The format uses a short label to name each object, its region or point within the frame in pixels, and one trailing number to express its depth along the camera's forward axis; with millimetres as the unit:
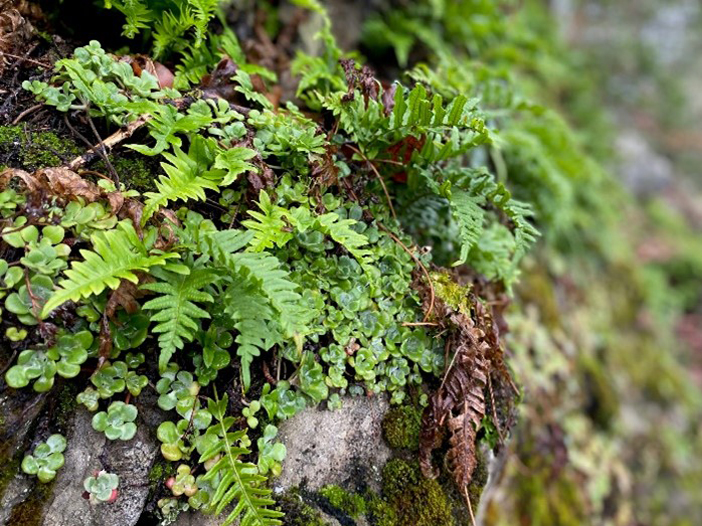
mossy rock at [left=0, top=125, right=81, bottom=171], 352
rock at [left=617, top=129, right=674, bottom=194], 1715
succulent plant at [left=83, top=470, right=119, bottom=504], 316
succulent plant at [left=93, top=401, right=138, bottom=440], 321
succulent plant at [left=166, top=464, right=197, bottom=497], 325
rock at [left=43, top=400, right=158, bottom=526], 318
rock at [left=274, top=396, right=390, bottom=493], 360
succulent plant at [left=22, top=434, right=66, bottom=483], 312
